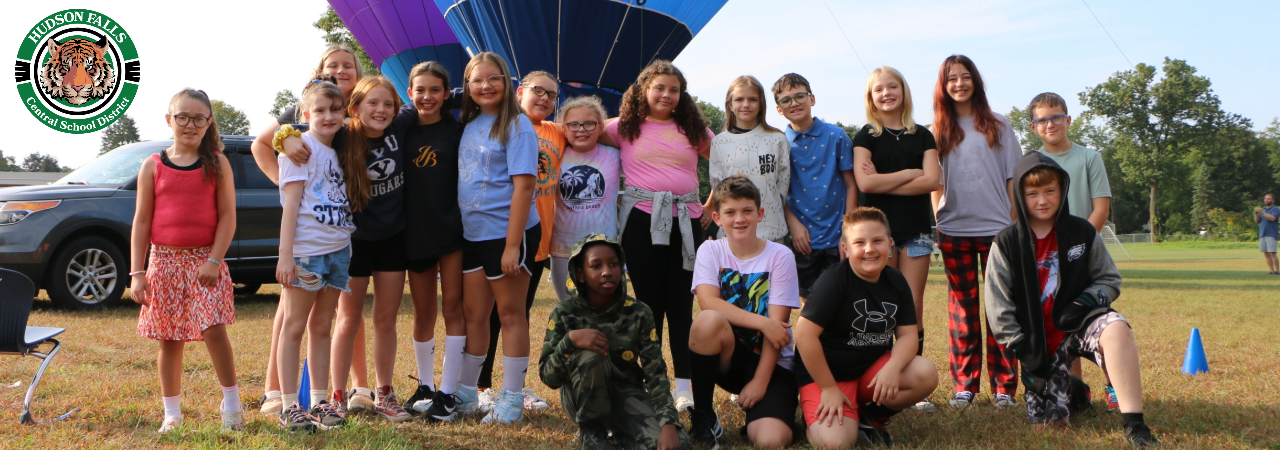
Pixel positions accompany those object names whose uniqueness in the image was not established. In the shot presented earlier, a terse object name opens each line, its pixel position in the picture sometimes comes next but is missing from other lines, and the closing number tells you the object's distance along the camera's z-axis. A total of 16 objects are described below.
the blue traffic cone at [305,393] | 3.96
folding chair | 3.72
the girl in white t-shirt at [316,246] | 3.48
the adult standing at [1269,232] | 17.28
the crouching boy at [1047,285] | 3.47
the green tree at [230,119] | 65.50
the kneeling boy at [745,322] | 3.35
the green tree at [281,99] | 63.19
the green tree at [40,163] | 85.52
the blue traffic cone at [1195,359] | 5.01
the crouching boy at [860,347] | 3.23
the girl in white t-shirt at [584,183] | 4.08
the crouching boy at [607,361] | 3.19
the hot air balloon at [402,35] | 15.11
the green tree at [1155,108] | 63.66
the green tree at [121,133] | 88.25
